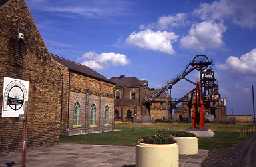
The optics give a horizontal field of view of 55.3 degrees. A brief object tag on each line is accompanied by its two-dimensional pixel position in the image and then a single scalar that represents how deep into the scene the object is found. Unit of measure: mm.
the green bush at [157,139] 8255
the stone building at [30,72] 12149
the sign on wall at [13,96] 11985
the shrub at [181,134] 12960
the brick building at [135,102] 55020
